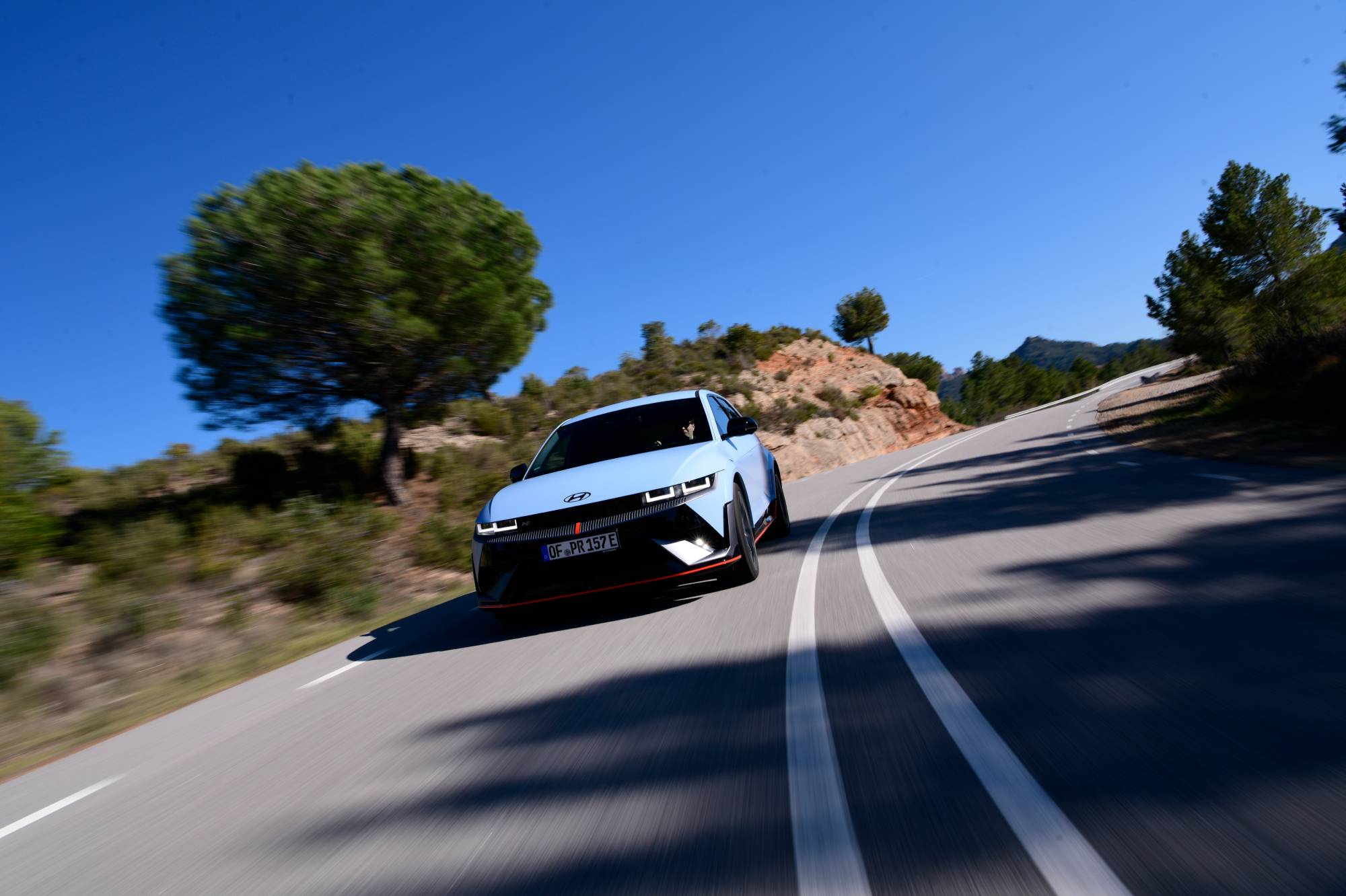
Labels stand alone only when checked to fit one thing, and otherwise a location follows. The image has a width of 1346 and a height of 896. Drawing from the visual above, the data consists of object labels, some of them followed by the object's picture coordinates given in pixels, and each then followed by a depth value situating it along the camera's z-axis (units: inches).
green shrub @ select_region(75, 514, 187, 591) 429.1
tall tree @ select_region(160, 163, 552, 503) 562.9
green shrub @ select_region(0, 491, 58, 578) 398.3
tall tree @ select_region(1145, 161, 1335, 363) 1412.4
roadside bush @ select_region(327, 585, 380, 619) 383.2
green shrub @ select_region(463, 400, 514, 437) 974.4
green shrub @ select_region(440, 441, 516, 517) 685.3
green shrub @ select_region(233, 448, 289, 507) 633.6
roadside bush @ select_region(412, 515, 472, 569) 515.2
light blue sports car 223.6
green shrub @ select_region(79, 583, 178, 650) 349.4
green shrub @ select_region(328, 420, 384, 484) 702.5
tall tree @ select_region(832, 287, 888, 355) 2433.6
